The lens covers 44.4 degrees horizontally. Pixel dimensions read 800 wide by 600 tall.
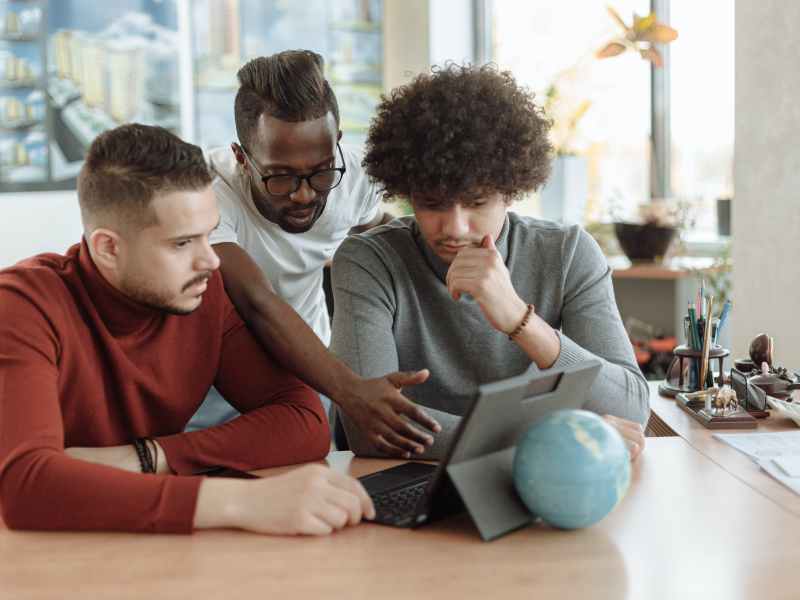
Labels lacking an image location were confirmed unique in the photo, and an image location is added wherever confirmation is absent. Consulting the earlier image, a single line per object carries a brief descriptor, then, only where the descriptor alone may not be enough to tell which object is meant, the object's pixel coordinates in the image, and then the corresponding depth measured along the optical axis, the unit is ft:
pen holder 6.61
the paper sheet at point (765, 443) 5.16
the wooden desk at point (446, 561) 3.63
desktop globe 3.97
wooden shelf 13.08
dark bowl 13.39
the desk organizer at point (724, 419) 5.79
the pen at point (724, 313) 6.55
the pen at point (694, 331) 6.61
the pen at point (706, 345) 6.41
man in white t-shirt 5.29
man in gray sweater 5.52
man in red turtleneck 4.22
